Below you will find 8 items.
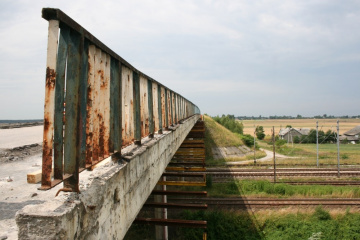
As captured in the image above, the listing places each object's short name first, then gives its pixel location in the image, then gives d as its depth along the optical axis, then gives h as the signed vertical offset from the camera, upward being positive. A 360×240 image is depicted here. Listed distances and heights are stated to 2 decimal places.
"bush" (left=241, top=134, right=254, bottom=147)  41.98 -3.41
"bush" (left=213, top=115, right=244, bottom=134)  56.46 -0.60
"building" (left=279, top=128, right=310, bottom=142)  77.17 -3.74
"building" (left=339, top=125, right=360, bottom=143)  74.19 -4.76
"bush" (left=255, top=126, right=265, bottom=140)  78.47 -4.11
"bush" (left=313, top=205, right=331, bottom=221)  14.29 -5.02
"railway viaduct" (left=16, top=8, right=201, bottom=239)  1.77 -0.19
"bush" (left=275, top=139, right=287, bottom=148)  48.06 -4.40
